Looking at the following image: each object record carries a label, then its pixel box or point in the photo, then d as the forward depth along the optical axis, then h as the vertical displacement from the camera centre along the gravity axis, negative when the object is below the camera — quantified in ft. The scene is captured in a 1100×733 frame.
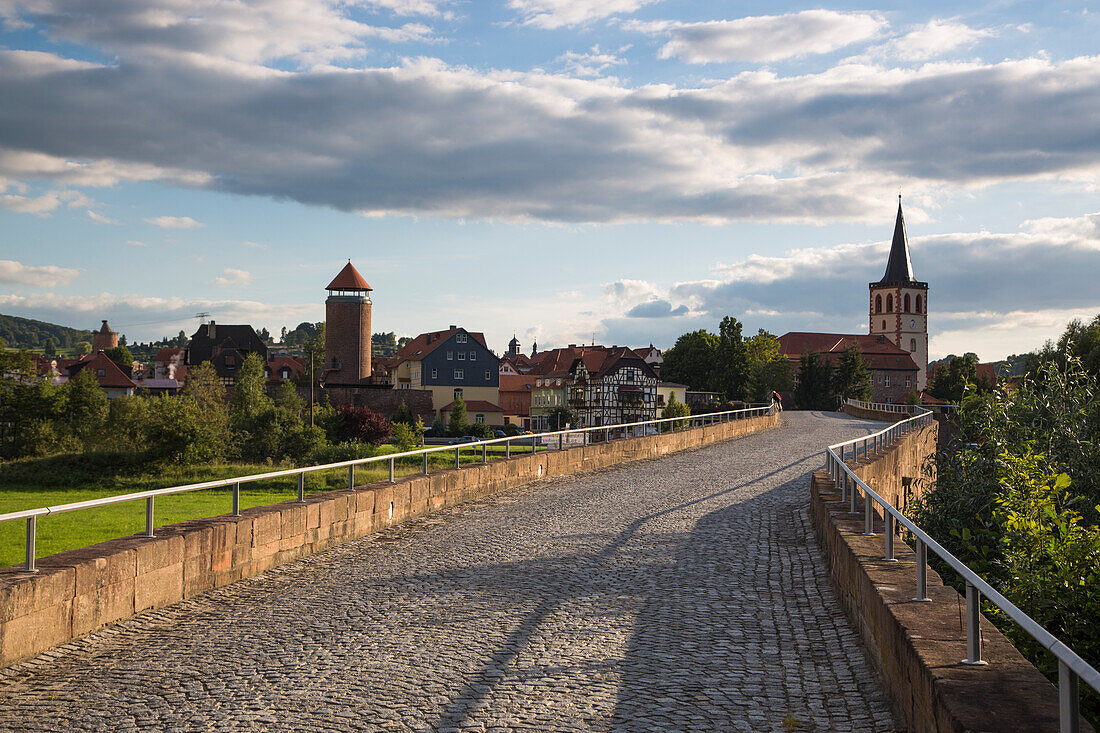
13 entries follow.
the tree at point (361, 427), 242.58 -12.76
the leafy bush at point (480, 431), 269.13 -14.76
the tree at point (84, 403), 210.38 -7.81
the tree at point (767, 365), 349.00 +9.34
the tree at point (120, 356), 547.53 +8.25
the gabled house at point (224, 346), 408.87 +12.13
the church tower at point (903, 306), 477.36 +43.70
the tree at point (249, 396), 203.51 -6.00
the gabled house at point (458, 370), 349.61 +3.47
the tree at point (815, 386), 319.47 +1.28
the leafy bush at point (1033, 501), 26.58 -4.94
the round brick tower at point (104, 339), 593.83 +19.06
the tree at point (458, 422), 280.31 -12.63
